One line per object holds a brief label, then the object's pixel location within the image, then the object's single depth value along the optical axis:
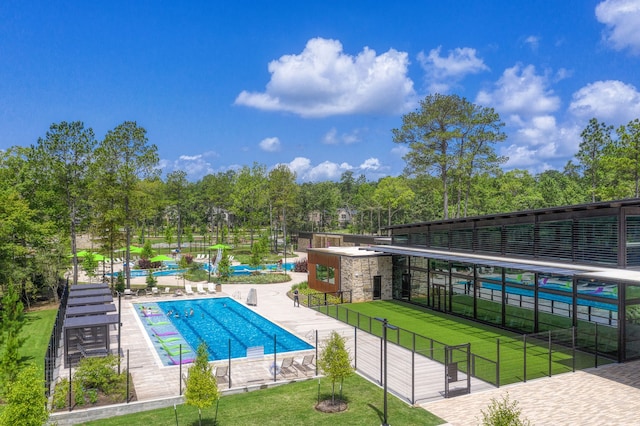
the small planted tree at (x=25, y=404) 10.45
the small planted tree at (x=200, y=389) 13.23
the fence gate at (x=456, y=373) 15.96
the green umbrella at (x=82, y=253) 45.74
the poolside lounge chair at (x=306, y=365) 18.91
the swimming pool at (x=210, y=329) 23.00
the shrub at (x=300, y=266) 51.72
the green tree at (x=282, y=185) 68.75
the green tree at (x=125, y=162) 38.25
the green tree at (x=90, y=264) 43.12
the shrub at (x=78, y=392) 15.53
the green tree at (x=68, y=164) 36.50
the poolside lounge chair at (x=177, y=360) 20.88
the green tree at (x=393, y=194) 75.56
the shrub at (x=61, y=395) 15.12
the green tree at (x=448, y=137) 46.81
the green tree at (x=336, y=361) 15.41
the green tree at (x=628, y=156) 40.09
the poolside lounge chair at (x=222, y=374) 17.31
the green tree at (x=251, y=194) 74.00
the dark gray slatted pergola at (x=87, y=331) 20.94
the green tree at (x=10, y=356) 14.90
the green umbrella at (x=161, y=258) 44.17
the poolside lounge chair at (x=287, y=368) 18.55
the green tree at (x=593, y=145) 48.97
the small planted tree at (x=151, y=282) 39.50
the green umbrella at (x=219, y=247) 54.08
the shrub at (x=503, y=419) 9.22
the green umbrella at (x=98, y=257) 42.44
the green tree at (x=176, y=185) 82.88
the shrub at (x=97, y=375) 16.41
